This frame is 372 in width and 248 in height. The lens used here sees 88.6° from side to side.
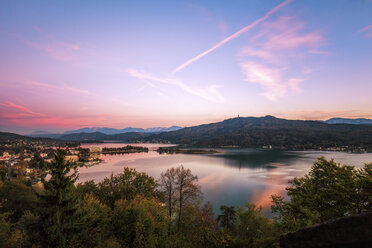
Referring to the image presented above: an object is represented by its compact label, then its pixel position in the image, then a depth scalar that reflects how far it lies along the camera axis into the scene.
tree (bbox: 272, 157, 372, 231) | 12.44
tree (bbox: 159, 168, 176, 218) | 25.45
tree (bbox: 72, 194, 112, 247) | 13.18
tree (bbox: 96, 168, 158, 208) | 22.58
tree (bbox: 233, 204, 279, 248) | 18.64
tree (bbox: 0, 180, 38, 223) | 26.62
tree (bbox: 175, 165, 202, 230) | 25.95
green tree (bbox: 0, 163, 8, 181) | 61.78
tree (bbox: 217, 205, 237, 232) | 28.24
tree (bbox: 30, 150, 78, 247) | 12.55
